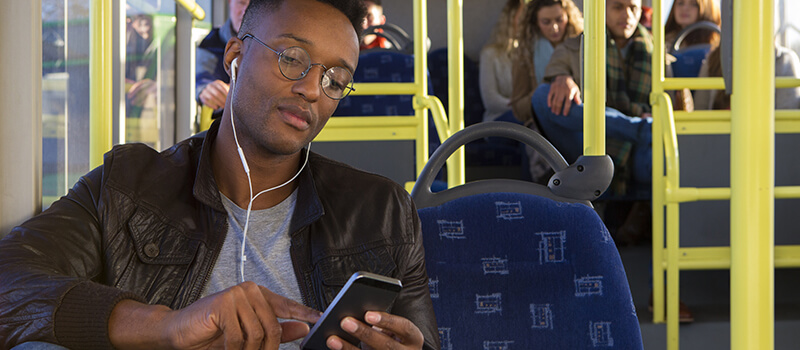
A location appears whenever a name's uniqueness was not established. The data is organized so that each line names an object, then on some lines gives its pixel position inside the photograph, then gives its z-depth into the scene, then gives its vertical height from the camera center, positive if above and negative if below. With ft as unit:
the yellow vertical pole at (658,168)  10.01 -0.27
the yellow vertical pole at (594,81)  5.25 +0.50
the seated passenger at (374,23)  13.11 +2.35
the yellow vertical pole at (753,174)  4.15 -0.15
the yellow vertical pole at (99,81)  4.53 +0.45
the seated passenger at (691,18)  12.79 +2.36
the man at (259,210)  3.80 -0.34
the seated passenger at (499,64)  13.94 +1.68
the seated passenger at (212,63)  10.75 +1.35
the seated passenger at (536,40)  13.01 +2.05
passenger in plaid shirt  11.43 +0.95
